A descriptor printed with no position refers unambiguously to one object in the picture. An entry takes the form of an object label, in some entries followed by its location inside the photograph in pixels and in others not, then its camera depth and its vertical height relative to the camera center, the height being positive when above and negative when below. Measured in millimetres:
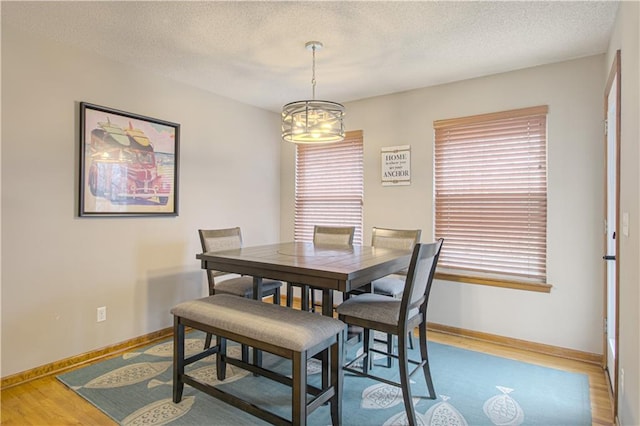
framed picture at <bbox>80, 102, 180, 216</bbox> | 2885 +411
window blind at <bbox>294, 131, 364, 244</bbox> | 4277 +330
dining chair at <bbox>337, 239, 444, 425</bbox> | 1996 -595
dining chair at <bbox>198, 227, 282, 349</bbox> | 2961 -596
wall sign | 3840 +510
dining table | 1979 -316
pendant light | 2475 +641
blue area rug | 2123 -1201
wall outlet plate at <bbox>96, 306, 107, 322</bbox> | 2979 -853
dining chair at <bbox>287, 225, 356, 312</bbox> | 3547 -241
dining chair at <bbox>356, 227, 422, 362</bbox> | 2992 -304
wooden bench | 1760 -676
